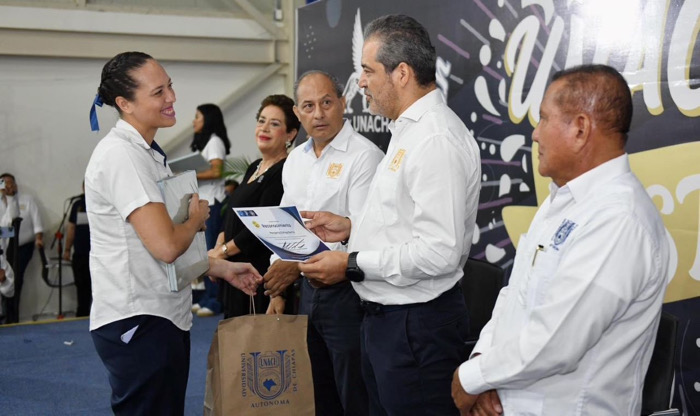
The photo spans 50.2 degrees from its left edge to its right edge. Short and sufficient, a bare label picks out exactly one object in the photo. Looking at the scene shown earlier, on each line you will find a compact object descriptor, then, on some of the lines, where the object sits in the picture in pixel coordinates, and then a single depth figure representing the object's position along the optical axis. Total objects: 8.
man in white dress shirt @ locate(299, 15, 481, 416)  1.99
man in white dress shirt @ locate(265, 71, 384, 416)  2.70
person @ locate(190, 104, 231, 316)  6.62
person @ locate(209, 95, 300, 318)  3.46
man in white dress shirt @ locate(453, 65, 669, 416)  1.49
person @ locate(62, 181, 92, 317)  7.40
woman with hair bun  2.06
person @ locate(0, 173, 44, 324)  7.31
